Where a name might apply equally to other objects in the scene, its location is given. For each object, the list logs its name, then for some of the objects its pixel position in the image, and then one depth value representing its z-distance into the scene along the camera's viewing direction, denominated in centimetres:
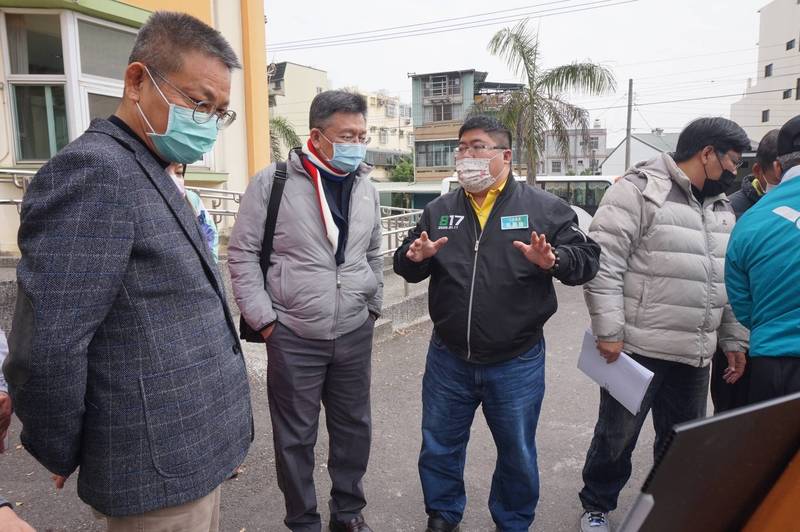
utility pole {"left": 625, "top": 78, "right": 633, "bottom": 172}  2675
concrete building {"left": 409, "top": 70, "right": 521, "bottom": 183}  3919
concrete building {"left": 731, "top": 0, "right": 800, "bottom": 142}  3622
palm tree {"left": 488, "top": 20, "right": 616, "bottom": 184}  1086
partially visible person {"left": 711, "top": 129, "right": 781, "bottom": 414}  279
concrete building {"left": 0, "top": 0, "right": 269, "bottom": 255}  608
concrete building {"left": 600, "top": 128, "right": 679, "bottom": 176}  4191
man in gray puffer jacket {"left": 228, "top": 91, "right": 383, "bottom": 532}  254
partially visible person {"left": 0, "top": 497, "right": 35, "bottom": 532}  112
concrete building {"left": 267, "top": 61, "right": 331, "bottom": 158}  4422
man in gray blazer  126
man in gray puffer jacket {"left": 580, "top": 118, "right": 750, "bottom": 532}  254
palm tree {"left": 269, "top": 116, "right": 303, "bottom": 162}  1697
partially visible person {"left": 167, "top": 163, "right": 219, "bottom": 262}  283
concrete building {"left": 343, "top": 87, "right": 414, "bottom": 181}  5519
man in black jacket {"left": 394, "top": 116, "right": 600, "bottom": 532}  248
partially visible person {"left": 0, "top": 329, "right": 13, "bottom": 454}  154
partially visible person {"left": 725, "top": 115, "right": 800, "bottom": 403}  194
